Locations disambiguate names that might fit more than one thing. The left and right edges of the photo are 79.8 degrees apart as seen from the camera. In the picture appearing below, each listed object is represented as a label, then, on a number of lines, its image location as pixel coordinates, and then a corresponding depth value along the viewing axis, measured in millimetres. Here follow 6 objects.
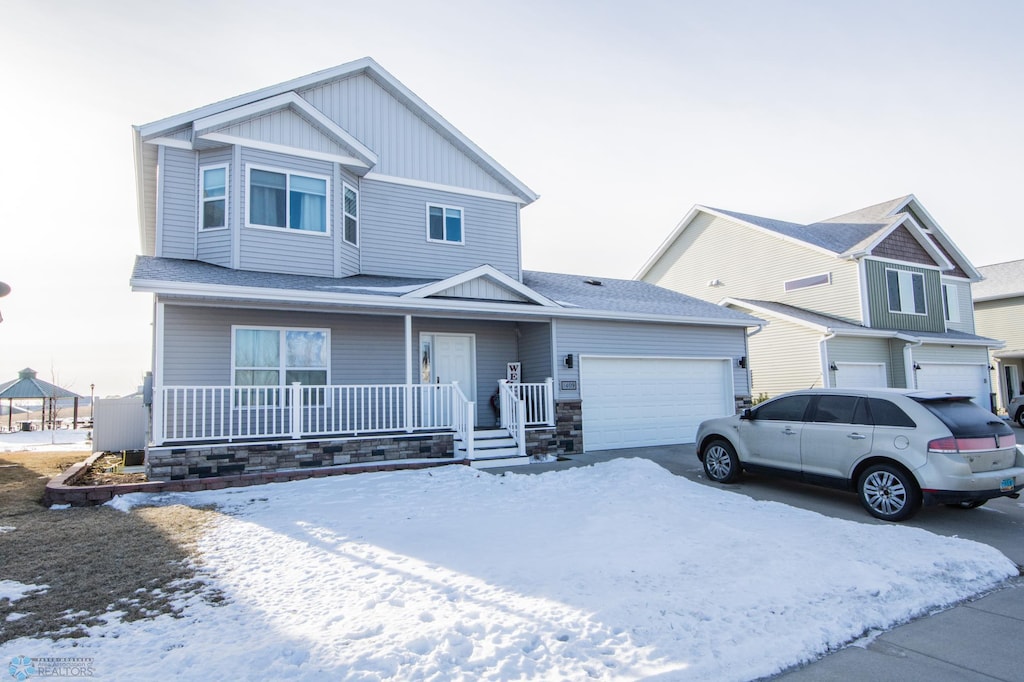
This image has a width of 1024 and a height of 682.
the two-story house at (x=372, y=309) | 10258
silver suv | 6465
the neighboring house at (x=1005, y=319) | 25906
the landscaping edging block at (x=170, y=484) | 8102
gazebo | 25609
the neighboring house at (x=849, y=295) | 18406
